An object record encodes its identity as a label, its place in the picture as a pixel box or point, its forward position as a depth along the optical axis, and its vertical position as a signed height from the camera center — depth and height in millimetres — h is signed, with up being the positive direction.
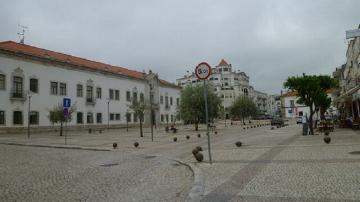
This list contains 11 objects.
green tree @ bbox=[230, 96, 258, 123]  84812 +3766
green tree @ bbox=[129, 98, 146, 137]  36975 +2001
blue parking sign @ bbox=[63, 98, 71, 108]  23594 +1694
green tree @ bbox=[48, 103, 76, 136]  39750 +1535
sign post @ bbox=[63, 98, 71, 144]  23598 +1618
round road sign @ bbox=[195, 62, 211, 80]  12313 +1852
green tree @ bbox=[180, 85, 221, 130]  49406 +2867
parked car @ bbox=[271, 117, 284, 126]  56875 +105
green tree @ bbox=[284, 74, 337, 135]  27859 +2791
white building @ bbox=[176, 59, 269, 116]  130375 +15909
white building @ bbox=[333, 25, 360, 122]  32062 +4735
